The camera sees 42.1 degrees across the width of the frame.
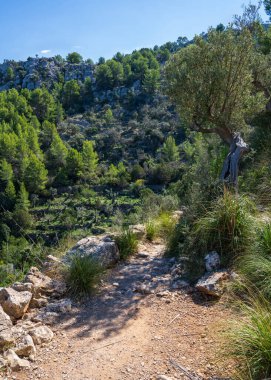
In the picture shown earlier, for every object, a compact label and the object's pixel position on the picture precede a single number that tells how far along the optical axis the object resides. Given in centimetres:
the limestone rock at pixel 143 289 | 422
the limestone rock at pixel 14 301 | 361
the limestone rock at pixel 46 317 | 361
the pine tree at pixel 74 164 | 5667
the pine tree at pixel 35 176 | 5319
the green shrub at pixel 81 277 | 418
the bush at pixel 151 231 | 632
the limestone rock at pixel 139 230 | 617
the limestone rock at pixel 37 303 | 393
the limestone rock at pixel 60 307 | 383
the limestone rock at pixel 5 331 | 304
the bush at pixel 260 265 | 293
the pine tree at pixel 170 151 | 5488
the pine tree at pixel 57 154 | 5953
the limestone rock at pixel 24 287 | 401
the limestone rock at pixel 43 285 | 411
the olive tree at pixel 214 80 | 646
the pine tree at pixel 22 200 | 4538
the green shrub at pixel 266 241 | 336
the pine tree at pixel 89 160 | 5638
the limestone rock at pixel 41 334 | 323
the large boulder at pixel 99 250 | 485
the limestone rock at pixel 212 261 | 410
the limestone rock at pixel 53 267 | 458
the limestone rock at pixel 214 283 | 369
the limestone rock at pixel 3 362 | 279
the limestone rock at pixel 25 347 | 300
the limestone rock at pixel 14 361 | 283
